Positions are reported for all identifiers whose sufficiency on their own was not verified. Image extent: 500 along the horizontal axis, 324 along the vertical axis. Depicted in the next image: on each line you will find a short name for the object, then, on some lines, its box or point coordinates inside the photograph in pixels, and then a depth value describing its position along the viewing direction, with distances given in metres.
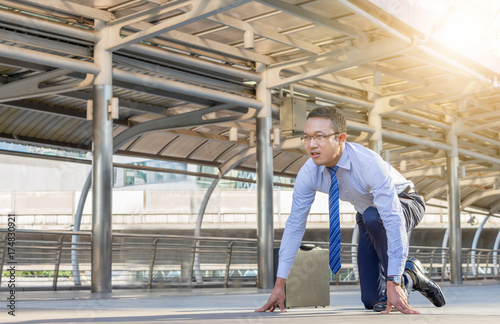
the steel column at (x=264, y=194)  13.50
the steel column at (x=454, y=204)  20.35
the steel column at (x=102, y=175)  10.20
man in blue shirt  3.99
